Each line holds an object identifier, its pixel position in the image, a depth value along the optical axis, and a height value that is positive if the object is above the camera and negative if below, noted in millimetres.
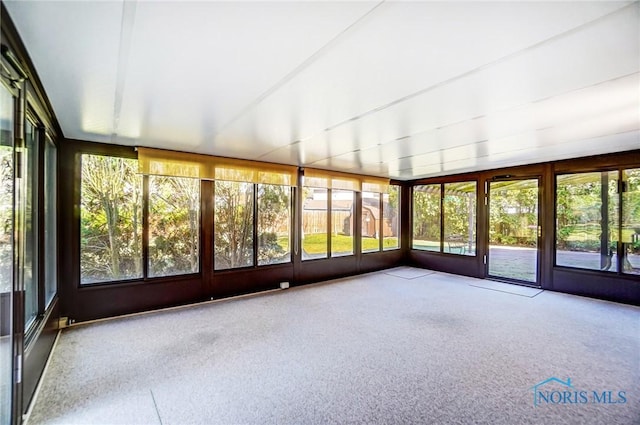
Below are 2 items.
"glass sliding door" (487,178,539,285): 5504 -381
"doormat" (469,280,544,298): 4969 -1416
